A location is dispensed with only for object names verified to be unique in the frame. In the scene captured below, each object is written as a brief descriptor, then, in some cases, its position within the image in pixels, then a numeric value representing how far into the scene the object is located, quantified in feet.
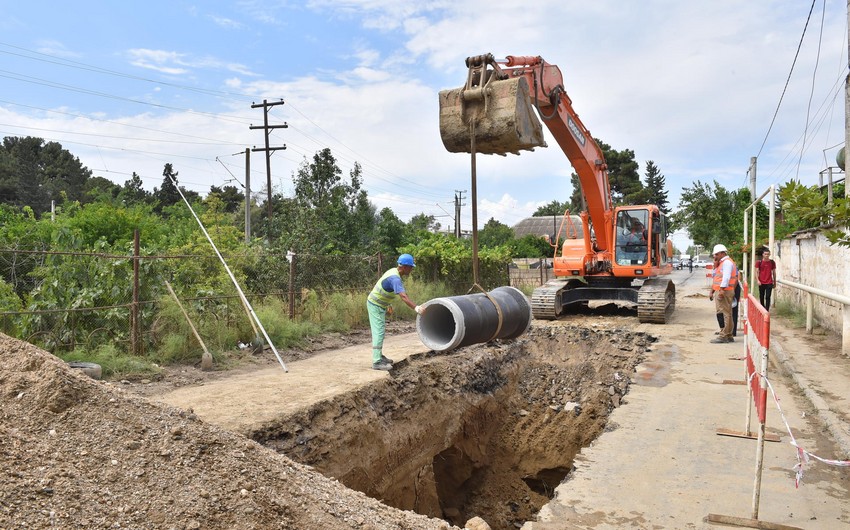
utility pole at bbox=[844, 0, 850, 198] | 28.40
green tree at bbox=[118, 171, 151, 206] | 154.77
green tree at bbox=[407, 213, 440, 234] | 148.73
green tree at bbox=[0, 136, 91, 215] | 157.99
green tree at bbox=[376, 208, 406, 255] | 79.66
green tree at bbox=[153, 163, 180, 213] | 178.60
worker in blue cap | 25.11
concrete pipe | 20.01
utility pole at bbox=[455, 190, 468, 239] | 168.10
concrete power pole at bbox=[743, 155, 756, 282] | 86.40
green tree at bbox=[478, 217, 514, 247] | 154.61
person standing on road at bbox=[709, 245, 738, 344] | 33.94
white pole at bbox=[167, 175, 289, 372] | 30.08
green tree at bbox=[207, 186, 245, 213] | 196.59
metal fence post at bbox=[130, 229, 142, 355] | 27.35
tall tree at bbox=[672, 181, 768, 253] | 109.50
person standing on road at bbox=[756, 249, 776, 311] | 43.60
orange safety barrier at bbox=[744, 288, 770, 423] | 13.25
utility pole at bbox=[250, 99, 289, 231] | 95.76
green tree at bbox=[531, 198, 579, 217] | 273.89
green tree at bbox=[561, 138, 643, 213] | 191.83
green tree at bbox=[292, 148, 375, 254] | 73.92
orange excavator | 31.94
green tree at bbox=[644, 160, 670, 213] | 241.96
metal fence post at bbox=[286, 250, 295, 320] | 38.40
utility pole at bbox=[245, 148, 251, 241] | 89.91
